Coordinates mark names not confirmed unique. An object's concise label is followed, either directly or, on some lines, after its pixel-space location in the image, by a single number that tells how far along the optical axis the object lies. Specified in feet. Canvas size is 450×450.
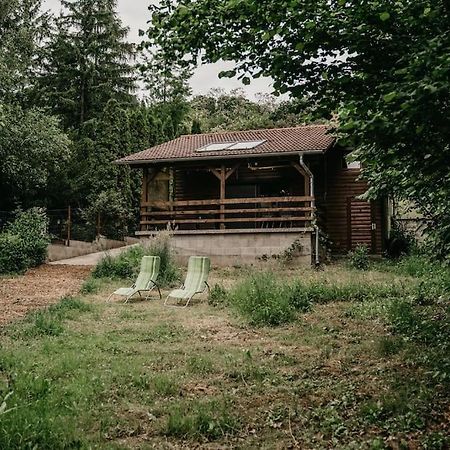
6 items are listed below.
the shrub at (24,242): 50.06
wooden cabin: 52.70
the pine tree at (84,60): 103.55
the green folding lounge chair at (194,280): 33.30
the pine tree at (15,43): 57.06
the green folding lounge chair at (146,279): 35.09
